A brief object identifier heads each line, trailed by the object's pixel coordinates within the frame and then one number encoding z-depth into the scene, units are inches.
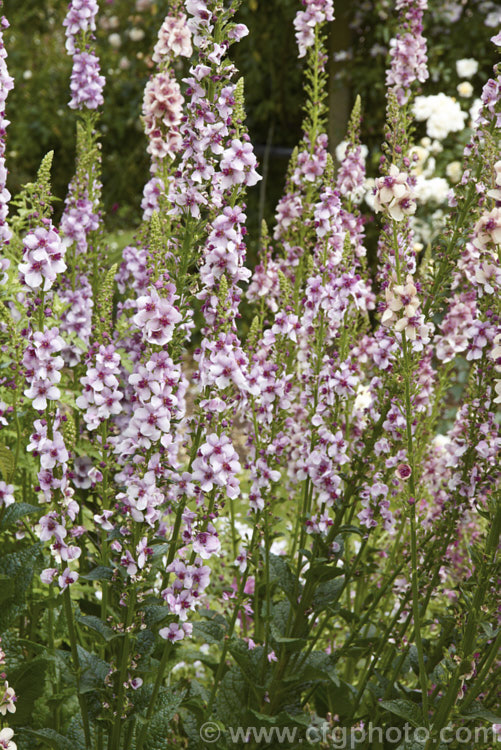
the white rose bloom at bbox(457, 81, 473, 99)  236.8
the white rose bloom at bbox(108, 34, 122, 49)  349.7
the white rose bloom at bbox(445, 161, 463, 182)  229.5
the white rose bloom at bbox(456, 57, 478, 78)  239.0
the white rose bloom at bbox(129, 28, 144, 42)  334.0
